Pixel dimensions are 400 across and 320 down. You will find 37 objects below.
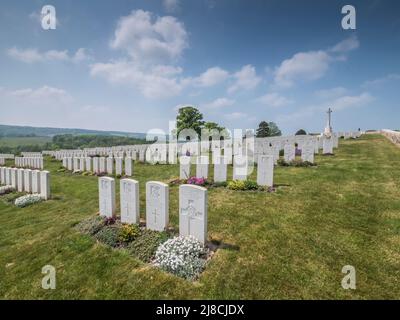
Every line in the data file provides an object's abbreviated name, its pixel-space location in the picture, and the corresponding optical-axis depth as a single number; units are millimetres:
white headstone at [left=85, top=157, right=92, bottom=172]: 18172
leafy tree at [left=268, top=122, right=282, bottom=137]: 70788
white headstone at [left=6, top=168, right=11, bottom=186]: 14668
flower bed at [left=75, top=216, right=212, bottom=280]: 4895
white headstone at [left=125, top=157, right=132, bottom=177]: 15320
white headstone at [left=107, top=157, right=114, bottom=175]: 16522
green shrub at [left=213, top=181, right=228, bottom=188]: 10242
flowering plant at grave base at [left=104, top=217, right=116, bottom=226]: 7230
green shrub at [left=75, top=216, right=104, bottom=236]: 6942
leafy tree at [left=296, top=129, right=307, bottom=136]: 49544
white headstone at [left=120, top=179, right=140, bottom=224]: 6828
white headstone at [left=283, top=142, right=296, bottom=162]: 14328
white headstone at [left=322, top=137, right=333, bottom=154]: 17781
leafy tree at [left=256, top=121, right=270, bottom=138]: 57112
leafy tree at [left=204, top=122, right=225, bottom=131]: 47062
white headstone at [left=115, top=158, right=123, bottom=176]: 16111
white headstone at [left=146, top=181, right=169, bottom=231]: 6285
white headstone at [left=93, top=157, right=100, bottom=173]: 17183
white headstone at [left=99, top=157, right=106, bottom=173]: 16891
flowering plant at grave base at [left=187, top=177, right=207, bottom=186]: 10711
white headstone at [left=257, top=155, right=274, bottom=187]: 9719
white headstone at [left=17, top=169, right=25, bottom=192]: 13500
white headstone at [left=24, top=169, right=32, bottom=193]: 12875
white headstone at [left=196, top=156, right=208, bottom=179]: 11359
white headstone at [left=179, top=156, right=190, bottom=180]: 11836
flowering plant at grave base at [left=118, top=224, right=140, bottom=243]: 6156
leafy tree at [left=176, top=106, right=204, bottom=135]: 46188
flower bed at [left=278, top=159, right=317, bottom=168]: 13734
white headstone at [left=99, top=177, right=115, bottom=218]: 7469
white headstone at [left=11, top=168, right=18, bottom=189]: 14070
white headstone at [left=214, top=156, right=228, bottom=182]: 10602
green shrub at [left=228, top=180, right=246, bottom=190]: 9609
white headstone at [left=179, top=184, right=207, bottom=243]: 5621
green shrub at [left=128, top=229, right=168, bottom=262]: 5465
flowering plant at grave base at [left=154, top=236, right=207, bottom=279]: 4821
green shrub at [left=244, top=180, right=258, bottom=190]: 9562
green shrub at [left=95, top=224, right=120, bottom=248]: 6156
